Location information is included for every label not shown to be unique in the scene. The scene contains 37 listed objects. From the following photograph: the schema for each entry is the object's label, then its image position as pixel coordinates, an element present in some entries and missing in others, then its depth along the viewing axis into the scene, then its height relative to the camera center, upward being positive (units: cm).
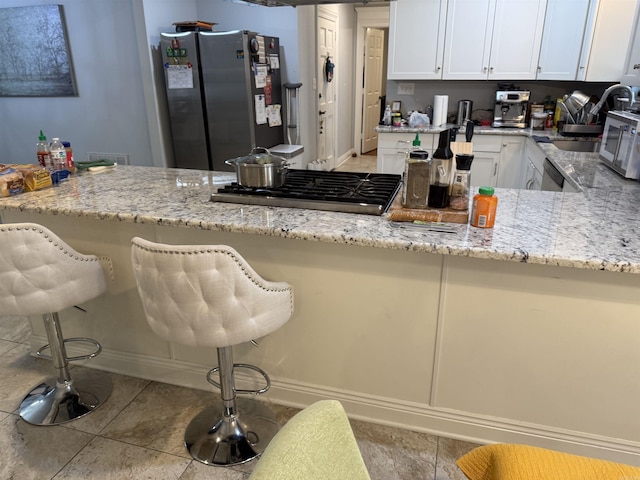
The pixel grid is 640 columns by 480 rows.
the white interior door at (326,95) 562 -14
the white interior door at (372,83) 758 +2
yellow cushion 108 -88
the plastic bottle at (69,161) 245 -38
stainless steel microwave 225 -30
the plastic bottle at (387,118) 442 -31
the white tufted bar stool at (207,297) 142 -66
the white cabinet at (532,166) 333 -61
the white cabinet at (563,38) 370 +36
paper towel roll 436 -22
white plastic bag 436 -32
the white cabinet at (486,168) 408 -71
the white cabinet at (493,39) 392 +38
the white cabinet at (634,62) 276 +13
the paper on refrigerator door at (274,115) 434 -28
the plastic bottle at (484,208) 159 -41
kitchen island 156 -78
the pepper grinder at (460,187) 175 -38
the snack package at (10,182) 205 -42
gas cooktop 181 -44
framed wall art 423 +29
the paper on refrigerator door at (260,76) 402 +8
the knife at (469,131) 183 -18
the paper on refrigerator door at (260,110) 409 -22
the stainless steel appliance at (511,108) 421 -22
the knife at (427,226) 161 -48
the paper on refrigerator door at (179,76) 398 +7
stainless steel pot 201 -36
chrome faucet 271 -6
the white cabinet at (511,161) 399 -64
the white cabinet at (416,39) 411 +40
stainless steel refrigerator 385 -7
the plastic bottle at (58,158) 238 -36
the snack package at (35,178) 213 -41
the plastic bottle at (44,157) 238 -35
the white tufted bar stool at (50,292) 168 -77
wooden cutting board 169 -47
